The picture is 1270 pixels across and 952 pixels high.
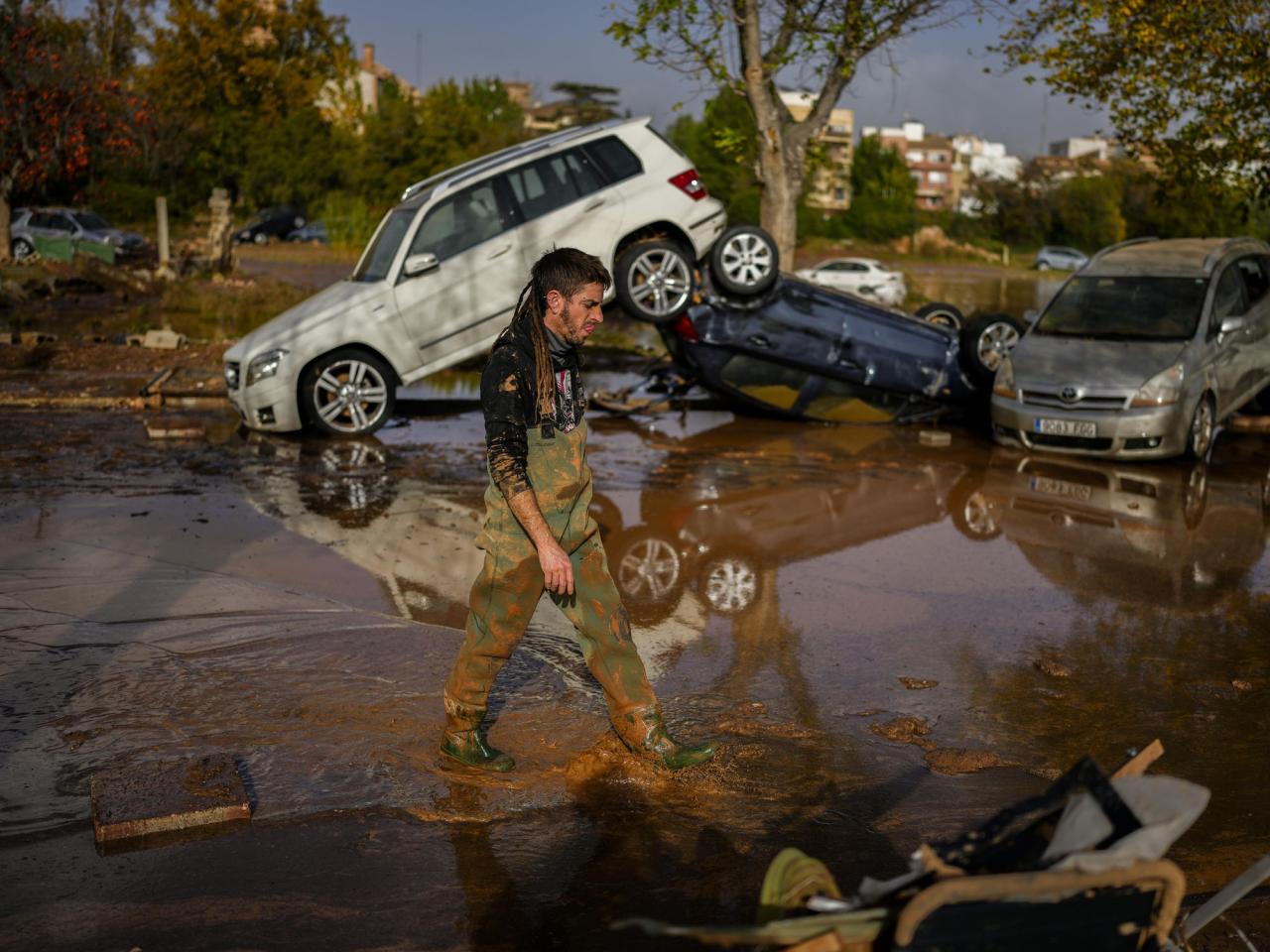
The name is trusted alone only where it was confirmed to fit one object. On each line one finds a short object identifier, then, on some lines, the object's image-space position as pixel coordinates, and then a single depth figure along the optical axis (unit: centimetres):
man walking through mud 430
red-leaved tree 2598
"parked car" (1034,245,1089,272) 5919
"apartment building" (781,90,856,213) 8750
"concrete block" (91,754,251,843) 411
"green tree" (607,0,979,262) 1695
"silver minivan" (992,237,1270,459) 1124
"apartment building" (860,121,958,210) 14125
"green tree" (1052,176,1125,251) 7094
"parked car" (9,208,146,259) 3006
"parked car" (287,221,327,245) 4216
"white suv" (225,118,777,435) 1161
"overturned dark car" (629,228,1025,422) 1237
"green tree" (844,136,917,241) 6400
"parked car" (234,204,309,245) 4353
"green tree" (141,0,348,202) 5273
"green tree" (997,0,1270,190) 1583
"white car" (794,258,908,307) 3203
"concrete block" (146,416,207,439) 1150
